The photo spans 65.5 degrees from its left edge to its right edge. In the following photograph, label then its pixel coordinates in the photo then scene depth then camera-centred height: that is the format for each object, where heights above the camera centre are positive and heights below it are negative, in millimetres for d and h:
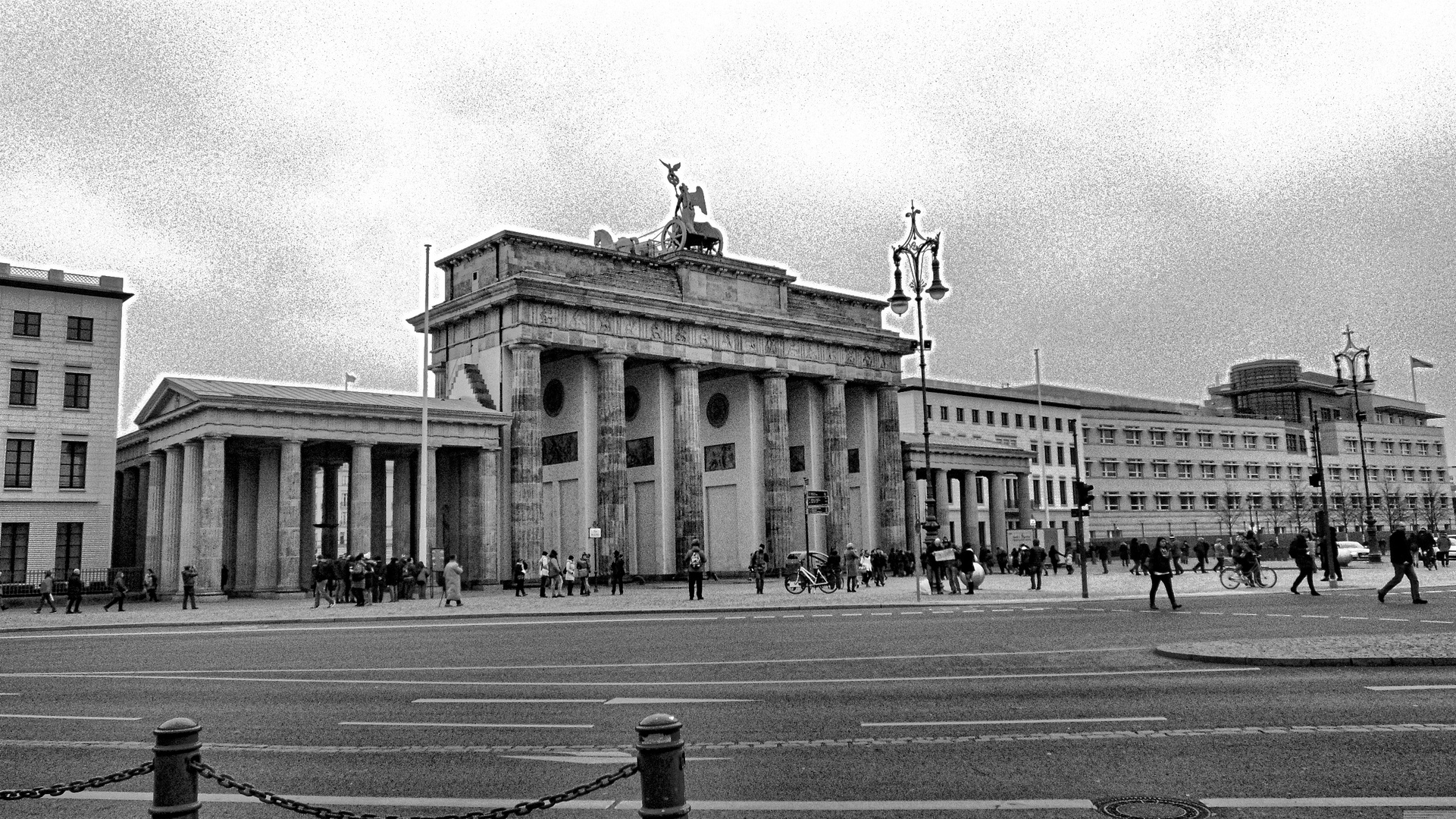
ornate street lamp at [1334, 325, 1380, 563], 49312 +7050
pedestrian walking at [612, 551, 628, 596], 44000 -1118
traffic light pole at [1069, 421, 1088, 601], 34056 +847
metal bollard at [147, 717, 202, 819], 5199 -999
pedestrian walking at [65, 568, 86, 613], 36562 -1060
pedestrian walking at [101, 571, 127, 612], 37344 -1101
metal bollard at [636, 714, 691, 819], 4801 -964
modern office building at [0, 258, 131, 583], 45281 +5707
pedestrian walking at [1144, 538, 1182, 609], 24938 -903
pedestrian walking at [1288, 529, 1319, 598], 28812 -896
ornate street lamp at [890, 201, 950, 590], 34094 +8428
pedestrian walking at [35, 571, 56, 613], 37625 -1029
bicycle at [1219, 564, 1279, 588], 35281 -1703
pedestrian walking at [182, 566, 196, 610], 36938 -918
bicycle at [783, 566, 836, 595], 39219 -1564
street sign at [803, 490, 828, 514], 38500 +1179
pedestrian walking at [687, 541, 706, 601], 35906 -945
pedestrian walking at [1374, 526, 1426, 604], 23422 -779
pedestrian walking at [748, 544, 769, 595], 40969 -943
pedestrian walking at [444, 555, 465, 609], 35375 -1107
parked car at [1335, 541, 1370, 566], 58425 -1710
